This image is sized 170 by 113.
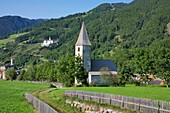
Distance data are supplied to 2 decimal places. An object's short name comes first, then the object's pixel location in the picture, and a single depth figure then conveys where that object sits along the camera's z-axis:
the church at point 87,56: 124.00
